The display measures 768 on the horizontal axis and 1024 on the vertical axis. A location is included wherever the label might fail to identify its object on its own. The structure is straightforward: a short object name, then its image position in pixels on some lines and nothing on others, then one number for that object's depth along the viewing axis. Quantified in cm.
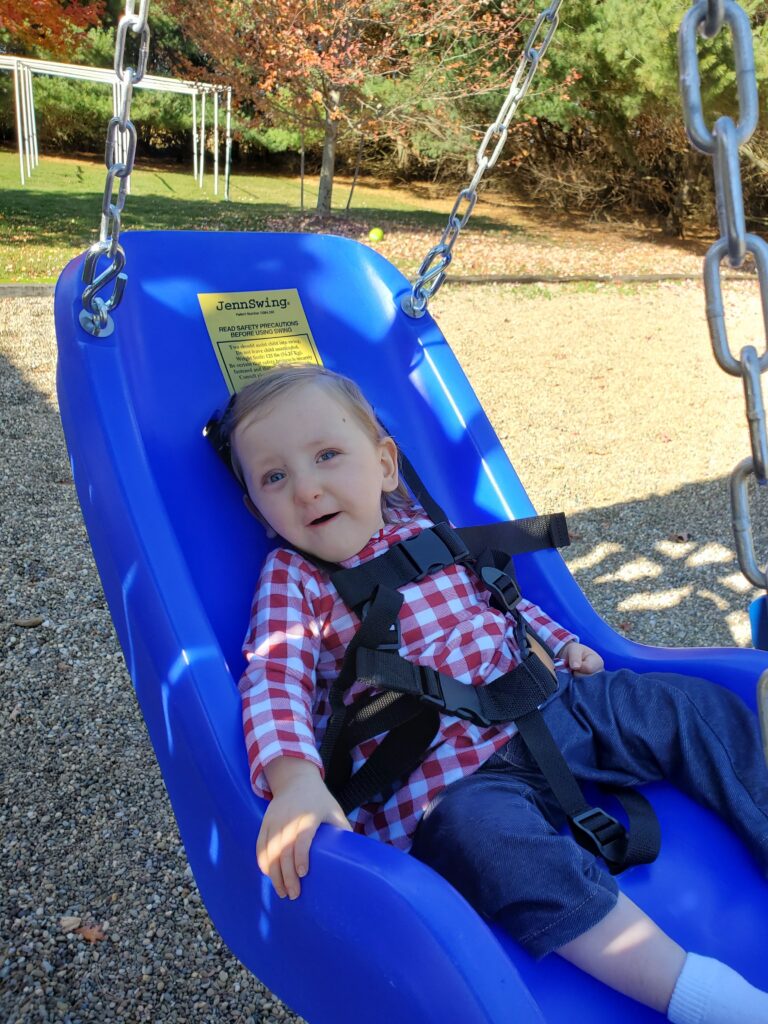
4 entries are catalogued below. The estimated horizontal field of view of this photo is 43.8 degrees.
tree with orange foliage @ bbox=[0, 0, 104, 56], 907
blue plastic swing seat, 122
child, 133
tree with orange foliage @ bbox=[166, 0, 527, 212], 1082
